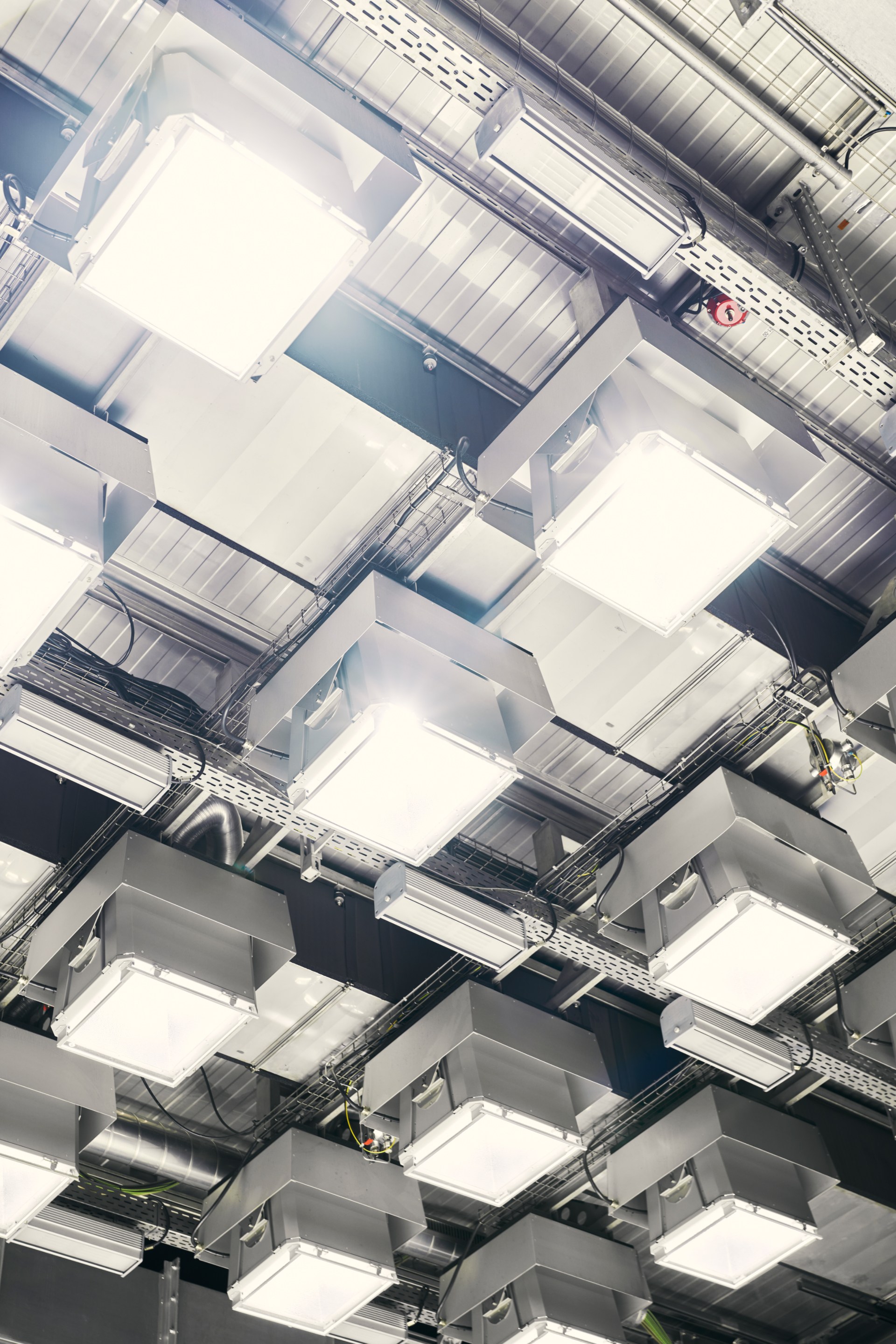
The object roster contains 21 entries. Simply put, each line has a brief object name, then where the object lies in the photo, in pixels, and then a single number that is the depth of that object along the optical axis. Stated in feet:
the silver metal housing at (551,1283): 21.70
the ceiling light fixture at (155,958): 16.57
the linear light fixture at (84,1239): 20.20
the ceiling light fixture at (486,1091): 18.86
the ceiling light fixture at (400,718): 14.48
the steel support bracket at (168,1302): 22.48
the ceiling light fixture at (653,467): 13.38
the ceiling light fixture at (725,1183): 20.18
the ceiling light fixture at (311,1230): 19.83
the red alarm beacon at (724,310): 14.94
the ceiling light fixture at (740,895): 16.81
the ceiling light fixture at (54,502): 12.61
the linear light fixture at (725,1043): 18.79
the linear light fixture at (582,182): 12.51
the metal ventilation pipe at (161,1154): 21.90
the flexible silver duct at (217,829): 18.26
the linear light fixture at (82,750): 14.89
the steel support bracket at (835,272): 14.43
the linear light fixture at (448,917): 16.88
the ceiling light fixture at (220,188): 11.43
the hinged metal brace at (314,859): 17.02
